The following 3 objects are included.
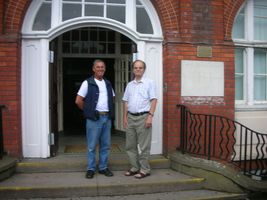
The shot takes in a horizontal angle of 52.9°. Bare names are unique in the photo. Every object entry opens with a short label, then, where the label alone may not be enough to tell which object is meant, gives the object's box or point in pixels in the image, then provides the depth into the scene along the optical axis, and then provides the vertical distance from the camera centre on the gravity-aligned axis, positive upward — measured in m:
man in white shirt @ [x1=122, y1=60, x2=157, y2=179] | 4.05 -0.38
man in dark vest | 4.00 -0.29
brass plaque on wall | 4.85 +0.72
